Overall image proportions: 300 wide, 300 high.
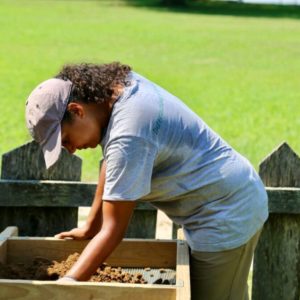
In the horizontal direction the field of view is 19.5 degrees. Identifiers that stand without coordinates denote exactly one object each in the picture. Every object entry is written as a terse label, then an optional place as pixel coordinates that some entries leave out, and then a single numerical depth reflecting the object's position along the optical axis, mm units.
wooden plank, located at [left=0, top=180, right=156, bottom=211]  4531
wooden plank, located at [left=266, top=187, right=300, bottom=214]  4582
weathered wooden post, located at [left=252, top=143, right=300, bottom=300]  4609
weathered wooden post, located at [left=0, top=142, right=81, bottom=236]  4570
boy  3219
